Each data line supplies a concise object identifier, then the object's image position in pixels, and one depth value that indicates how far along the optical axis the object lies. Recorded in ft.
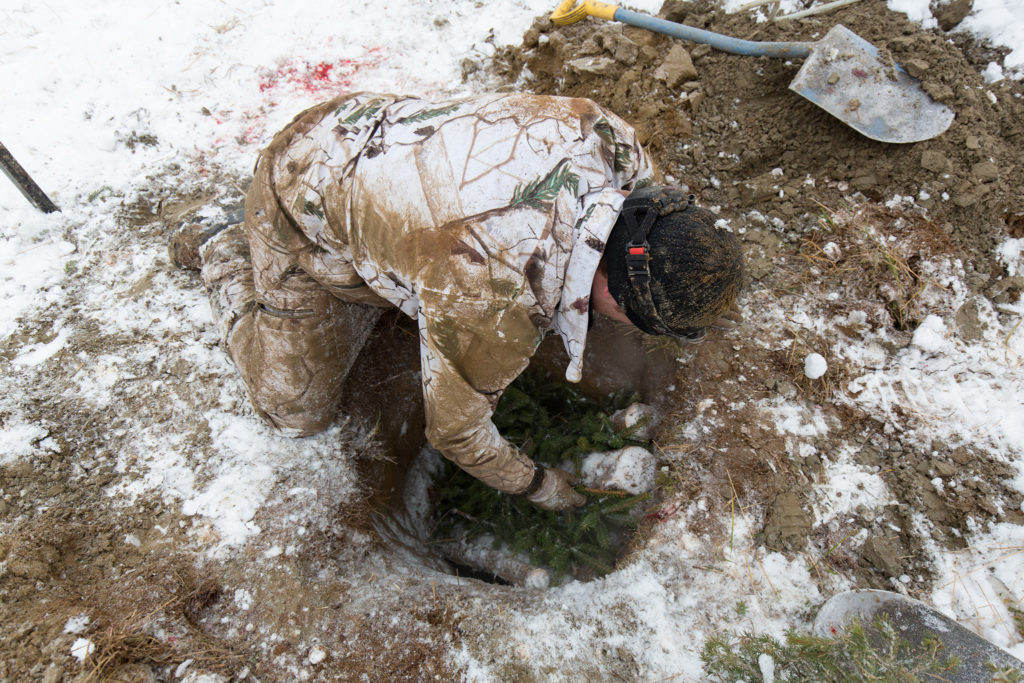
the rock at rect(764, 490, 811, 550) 7.50
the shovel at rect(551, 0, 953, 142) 8.88
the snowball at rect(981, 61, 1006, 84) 9.00
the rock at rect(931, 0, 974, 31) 9.30
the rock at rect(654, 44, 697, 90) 10.45
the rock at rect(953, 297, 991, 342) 8.35
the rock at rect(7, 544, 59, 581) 6.86
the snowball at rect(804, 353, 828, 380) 8.38
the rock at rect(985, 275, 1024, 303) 8.38
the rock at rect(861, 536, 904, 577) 7.08
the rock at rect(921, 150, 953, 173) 8.79
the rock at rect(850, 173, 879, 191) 9.25
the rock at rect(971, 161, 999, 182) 8.59
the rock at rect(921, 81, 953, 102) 8.68
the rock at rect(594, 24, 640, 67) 10.73
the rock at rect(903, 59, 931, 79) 8.86
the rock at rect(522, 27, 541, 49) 11.70
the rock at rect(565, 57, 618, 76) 10.79
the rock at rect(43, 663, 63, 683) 6.25
